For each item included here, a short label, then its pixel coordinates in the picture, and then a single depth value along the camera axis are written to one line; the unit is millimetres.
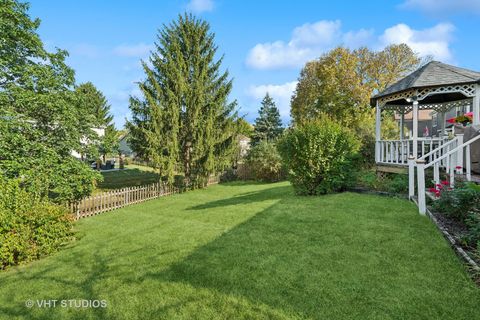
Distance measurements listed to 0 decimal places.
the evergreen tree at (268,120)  35062
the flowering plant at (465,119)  10907
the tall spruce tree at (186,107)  13102
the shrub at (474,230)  3945
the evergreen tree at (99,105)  32794
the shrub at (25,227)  4855
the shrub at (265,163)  16844
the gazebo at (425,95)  8570
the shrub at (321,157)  9102
